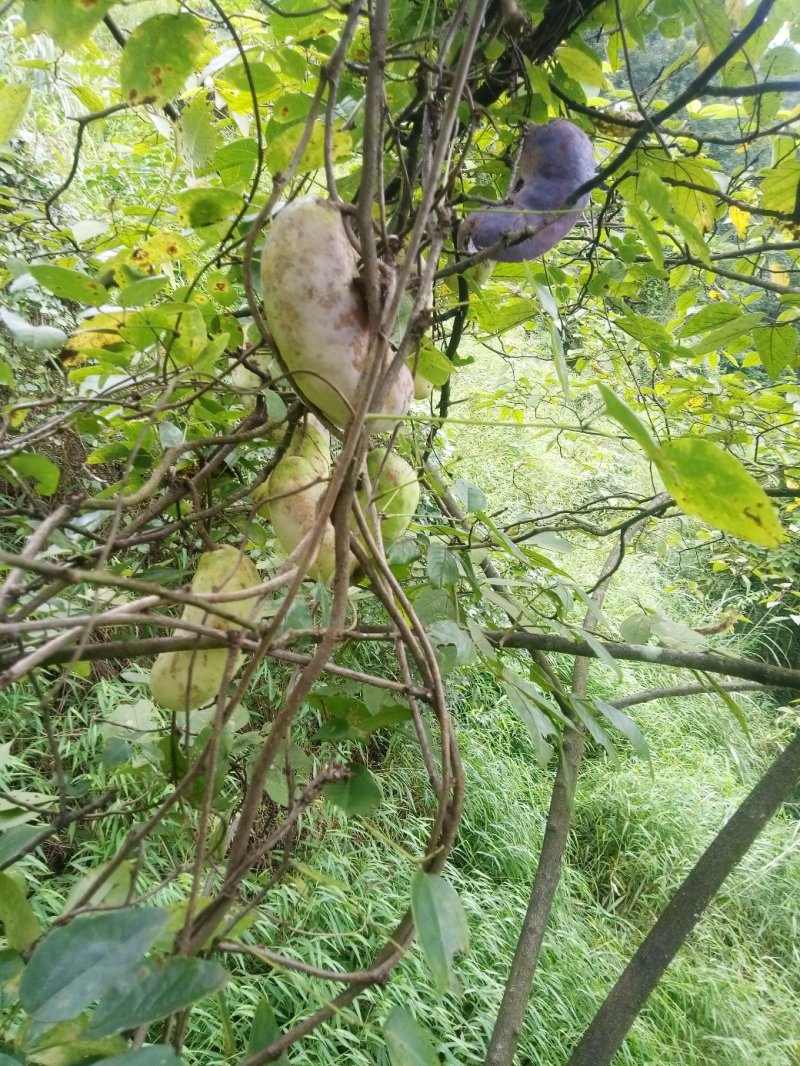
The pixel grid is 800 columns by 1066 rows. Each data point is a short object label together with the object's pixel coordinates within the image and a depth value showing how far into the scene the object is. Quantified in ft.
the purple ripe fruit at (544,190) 1.79
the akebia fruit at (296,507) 1.52
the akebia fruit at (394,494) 1.60
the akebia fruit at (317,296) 1.13
